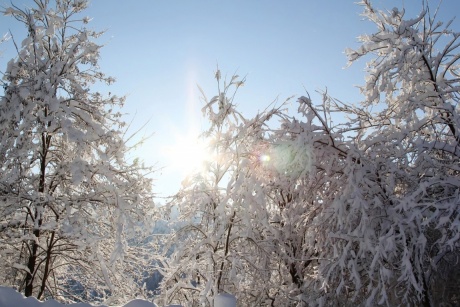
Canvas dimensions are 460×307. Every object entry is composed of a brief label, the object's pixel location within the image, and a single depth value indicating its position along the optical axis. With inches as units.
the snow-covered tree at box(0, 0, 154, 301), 257.1
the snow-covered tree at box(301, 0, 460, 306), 182.5
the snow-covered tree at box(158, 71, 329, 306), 215.9
